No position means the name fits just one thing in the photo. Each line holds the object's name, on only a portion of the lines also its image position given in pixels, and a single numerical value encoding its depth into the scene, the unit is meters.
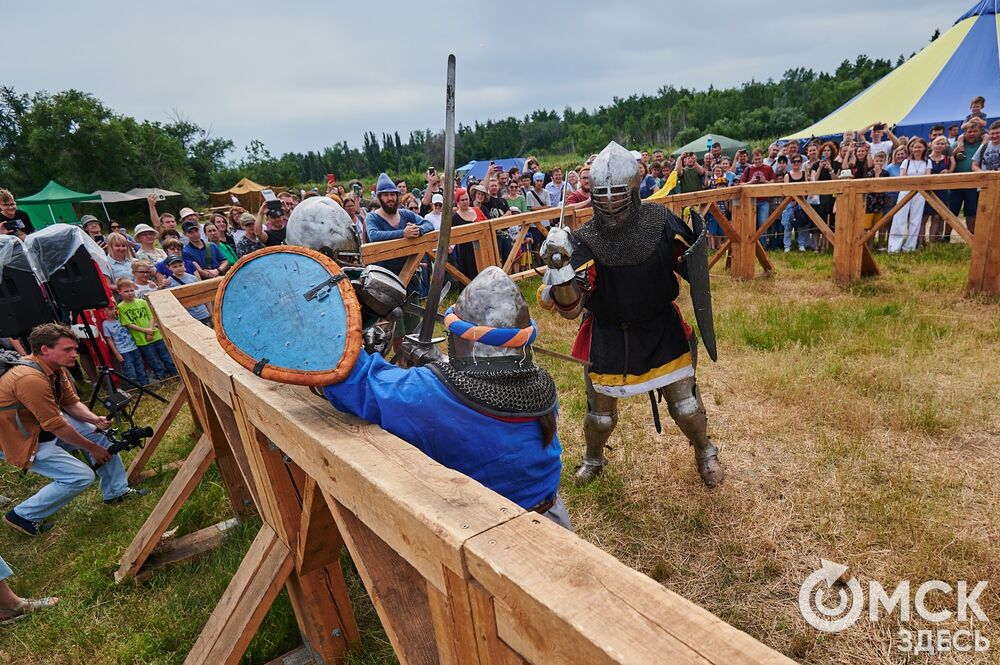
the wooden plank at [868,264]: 6.37
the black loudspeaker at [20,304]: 4.38
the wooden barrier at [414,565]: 0.67
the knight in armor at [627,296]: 2.85
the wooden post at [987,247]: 5.21
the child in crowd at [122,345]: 5.50
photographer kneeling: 3.23
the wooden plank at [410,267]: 4.96
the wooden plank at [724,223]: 7.01
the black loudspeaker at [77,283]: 4.39
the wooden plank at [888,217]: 5.92
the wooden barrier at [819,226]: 5.20
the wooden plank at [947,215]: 5.37
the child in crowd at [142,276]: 5.56
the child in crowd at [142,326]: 5.51
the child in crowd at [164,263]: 5.68
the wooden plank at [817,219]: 6.54
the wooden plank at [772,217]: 6.96
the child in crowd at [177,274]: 5.60
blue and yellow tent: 10.28
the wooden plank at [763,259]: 7.36
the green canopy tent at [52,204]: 21.08
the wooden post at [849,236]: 6.16
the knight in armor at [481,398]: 1.38
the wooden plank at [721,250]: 7.39
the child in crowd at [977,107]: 8.22
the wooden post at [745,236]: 7.16
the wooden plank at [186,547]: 3.13
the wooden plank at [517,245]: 6.18
